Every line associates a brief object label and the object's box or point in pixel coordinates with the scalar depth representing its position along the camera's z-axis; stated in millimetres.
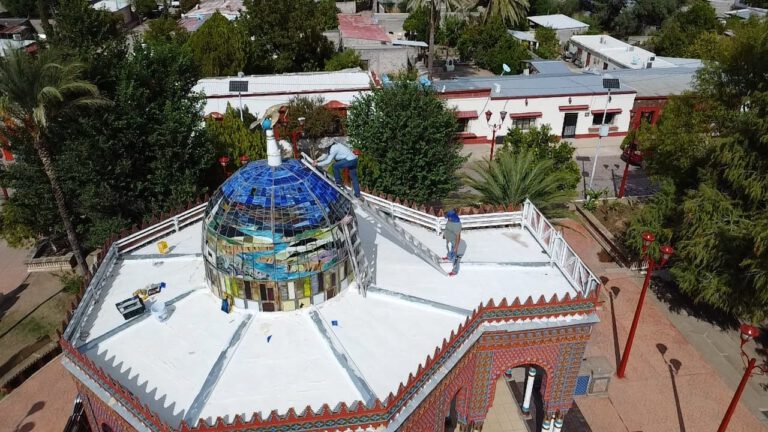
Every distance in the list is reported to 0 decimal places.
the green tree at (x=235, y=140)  29234
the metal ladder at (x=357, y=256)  15719
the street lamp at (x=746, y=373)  13992
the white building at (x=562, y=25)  69562
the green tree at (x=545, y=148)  30984
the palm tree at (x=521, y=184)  24938
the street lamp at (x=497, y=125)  42100
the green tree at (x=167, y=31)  51094
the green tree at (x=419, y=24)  64562
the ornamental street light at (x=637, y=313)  17000
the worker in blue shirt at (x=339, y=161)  16797
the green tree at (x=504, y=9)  56406
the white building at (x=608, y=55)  52438
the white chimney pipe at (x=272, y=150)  15258
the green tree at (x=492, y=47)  56344
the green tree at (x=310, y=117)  37812
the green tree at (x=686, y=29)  60281
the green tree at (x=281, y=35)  49062
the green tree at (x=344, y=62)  49750
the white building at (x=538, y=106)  42031
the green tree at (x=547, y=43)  61688
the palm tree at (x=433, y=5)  41975
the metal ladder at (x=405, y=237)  17344
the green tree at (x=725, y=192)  20562
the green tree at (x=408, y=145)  26594
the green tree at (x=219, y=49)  46219
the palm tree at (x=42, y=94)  20375
